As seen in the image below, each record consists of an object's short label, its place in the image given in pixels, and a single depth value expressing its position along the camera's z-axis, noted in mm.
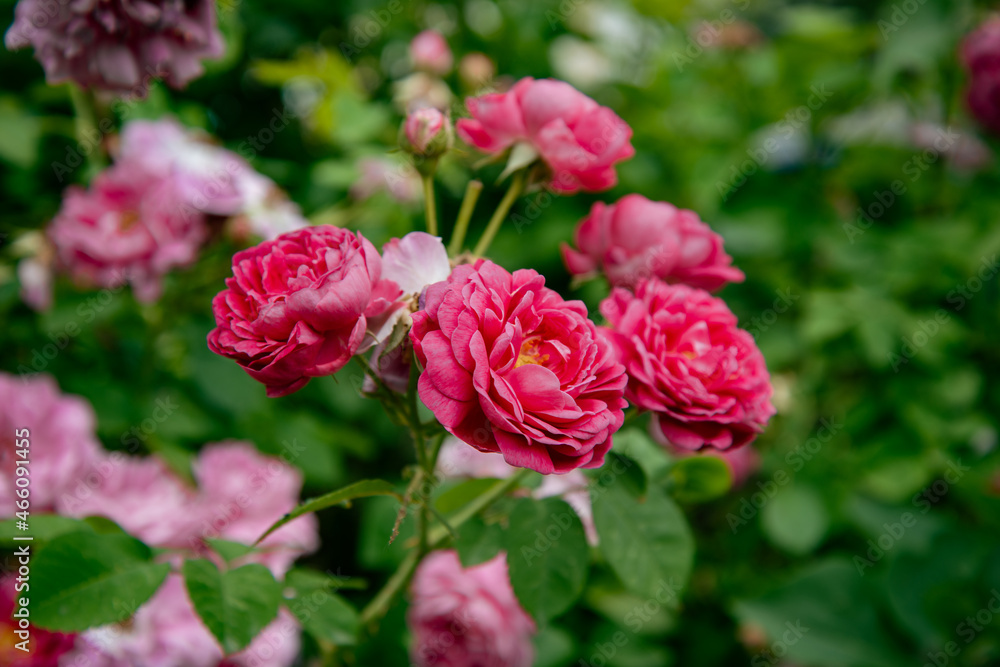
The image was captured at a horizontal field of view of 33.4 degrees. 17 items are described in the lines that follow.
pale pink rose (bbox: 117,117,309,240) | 632
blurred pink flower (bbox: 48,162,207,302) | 618
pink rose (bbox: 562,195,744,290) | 525
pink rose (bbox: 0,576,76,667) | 544
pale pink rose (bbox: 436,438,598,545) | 606
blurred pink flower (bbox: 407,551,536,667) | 618
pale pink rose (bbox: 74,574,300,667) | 552
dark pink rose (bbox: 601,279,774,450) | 494
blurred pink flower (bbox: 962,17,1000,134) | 834
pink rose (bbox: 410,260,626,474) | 460
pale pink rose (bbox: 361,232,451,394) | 484
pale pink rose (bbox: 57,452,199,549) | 574
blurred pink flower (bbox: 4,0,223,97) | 539
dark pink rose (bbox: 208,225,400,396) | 468
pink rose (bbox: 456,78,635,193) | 522
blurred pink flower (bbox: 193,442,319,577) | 611
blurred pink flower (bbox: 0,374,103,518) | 570
